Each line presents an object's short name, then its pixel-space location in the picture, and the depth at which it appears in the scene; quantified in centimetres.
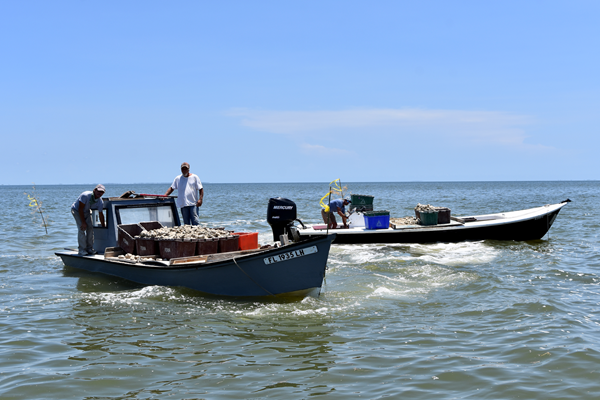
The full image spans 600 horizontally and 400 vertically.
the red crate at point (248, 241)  1061
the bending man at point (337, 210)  1712
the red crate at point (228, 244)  1038
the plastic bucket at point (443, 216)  1784
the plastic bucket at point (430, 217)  1764
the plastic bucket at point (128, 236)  1135
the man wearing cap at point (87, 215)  1197
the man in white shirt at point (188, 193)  1245
